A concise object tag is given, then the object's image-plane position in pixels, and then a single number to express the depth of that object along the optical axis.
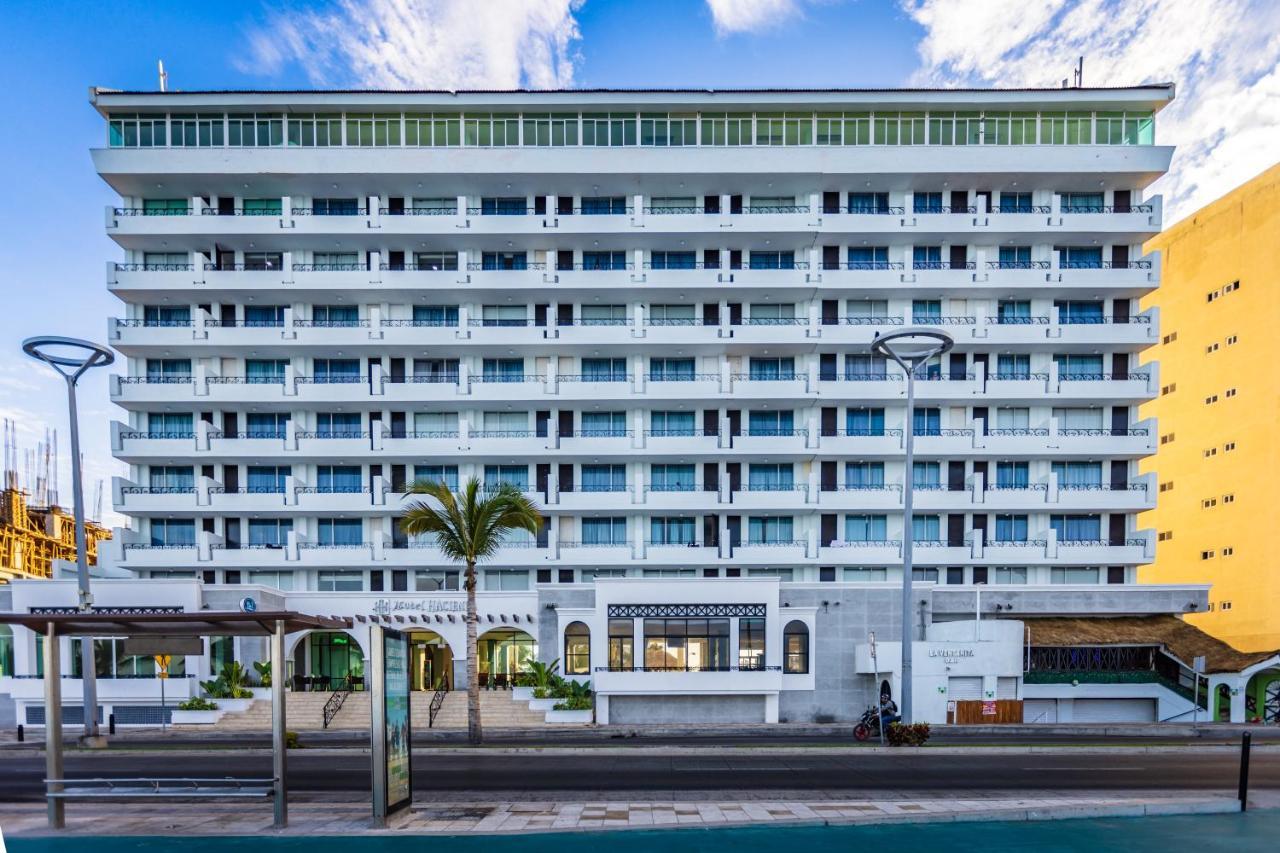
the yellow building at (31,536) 88.50
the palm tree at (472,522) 27.52
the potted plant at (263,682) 34.62
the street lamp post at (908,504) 26.53
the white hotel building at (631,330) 41.72
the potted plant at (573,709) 33.41
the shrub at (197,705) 33.41
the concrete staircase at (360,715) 32.56
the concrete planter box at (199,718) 33.19
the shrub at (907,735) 24.50
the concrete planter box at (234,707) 33.69
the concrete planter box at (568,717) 33.34
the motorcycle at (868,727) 26.78
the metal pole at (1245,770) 14.44
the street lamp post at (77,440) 28.14
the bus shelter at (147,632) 13.15
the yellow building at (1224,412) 49.94
